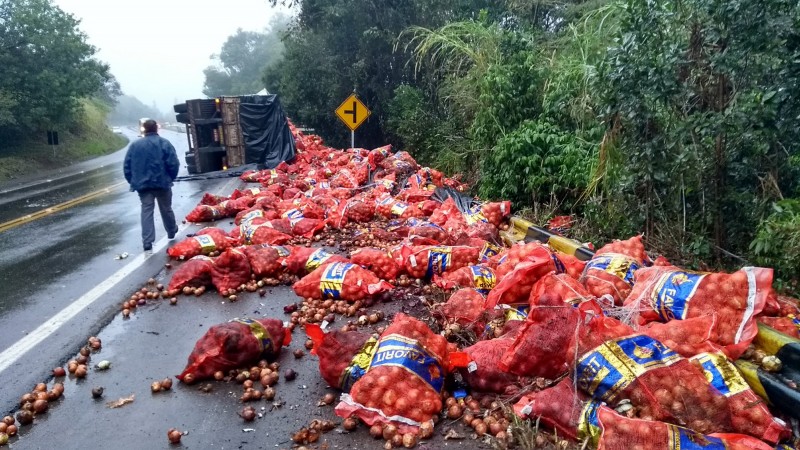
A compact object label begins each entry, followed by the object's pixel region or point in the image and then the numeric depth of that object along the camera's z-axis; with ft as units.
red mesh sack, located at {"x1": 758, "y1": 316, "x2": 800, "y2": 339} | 12.19
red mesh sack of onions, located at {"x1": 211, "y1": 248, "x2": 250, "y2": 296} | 20.63
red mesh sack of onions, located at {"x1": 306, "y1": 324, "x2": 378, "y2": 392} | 12.69
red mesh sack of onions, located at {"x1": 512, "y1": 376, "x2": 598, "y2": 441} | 10.36
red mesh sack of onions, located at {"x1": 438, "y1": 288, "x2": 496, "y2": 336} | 15.03
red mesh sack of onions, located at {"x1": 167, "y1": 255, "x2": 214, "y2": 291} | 20.53
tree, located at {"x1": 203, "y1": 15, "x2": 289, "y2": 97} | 284.82
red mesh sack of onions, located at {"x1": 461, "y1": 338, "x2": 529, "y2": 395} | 12.08
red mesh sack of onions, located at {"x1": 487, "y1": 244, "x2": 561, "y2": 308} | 15.01
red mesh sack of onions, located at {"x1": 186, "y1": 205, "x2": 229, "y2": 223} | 33.81
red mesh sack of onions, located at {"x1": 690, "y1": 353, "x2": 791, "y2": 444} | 9.56
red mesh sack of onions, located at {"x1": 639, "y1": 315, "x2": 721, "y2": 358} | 11.27
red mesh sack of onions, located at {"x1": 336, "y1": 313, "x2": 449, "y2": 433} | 11.34
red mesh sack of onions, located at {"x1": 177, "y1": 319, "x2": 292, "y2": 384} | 13.80
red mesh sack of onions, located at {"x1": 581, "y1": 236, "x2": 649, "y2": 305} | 14.58
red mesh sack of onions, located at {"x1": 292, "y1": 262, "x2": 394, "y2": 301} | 18.60
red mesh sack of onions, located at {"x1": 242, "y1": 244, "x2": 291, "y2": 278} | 21.44
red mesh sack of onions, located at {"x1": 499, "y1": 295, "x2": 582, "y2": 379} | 11.48
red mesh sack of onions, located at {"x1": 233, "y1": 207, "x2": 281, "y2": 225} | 28.75
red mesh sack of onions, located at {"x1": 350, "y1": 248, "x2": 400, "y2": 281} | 20.47
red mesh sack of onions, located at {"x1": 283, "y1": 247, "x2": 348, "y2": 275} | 21.25
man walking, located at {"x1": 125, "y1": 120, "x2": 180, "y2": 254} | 27.55
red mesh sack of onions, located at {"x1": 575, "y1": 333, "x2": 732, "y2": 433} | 9.86
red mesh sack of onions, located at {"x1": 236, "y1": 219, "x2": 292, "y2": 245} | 25.48
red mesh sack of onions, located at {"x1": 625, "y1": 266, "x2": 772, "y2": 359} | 11.57
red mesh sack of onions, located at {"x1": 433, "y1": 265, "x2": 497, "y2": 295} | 17.34
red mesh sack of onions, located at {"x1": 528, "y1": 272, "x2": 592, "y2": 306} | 13.51
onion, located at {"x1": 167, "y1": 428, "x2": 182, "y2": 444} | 11.35
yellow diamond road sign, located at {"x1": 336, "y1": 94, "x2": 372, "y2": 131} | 55.93
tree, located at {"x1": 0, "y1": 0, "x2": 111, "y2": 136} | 79.87
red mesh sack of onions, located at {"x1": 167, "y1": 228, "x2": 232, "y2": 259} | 24.82
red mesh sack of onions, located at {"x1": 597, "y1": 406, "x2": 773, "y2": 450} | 8.94
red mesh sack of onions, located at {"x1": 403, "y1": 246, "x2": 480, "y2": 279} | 19.65
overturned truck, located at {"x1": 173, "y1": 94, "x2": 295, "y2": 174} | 58.34
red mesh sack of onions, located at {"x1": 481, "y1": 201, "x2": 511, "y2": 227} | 26.81
